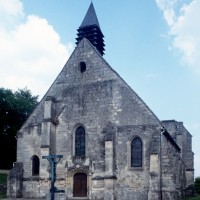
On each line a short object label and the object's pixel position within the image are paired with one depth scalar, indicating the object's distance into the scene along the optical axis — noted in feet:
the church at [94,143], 70.90
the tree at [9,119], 134.31
